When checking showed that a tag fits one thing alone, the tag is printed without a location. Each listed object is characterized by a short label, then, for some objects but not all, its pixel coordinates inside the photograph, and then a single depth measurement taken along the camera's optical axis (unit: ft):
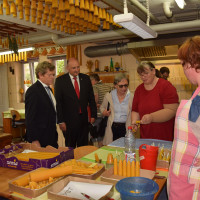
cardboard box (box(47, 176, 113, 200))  4.44
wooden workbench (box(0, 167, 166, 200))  5.19
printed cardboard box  5.95
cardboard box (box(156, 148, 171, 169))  6.03
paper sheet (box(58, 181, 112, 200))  4.55
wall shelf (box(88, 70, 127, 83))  24.53
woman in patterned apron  3.93
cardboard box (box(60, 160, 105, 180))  5.29
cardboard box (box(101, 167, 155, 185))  5.18
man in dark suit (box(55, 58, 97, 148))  11.96
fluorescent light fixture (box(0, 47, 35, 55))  22.49
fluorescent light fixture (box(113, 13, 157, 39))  6.48
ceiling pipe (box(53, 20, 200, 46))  16.31
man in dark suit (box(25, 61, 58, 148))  9.21
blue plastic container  4.18
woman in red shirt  8.91
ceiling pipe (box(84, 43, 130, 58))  22.22
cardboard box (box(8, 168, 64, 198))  4.71
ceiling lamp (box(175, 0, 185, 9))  12.45
